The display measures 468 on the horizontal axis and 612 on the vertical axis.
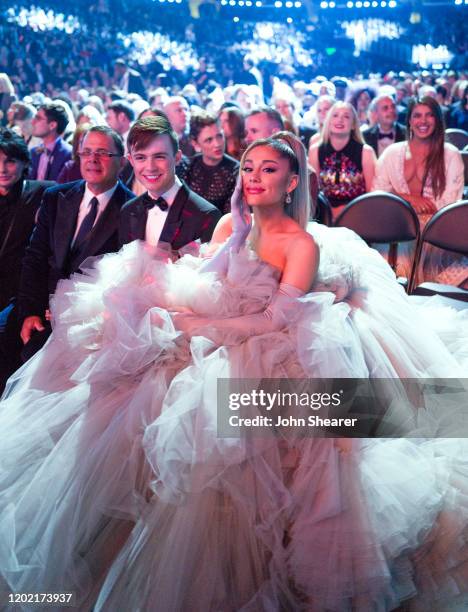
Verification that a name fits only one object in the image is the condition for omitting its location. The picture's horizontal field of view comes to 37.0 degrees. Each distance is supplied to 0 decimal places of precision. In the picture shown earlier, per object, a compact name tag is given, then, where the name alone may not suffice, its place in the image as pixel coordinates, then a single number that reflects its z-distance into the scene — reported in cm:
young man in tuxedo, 299
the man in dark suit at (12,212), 361
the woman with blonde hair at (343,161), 539
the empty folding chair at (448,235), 367
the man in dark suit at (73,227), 320
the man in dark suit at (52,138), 575
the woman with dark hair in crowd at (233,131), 577
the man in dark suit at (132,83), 1259
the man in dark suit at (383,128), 700
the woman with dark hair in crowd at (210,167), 478
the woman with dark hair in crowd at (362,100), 920
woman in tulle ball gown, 193
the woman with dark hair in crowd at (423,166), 489
